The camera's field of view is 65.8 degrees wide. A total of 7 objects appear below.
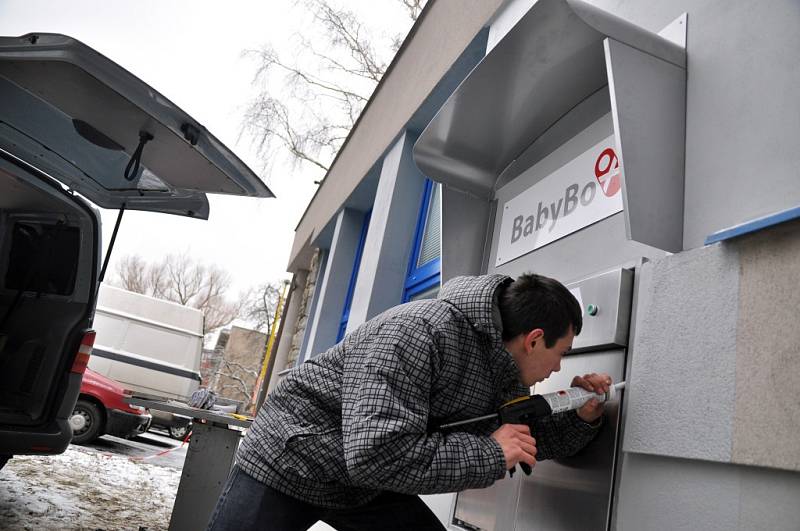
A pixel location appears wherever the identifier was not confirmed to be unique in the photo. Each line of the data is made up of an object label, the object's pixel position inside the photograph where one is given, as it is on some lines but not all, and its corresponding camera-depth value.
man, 1.56
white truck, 10.78
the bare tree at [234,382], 33.44
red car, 8.18
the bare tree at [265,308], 23.76
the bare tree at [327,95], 12.16
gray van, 3.21
